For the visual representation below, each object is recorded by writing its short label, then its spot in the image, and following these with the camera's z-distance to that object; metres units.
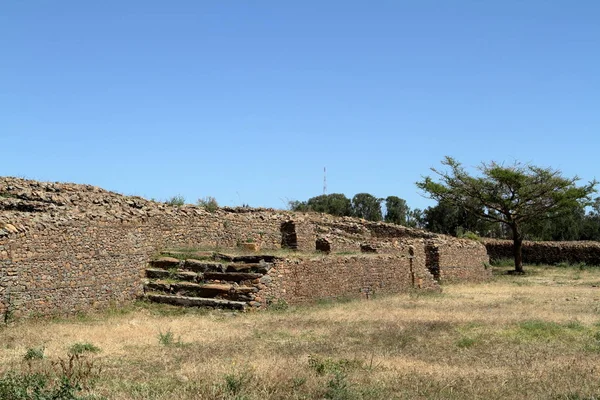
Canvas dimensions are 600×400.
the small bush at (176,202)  24.40
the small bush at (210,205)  25.09
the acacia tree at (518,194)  34.16
